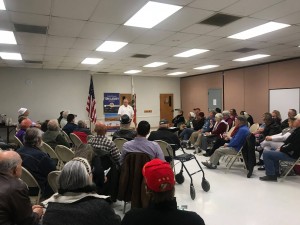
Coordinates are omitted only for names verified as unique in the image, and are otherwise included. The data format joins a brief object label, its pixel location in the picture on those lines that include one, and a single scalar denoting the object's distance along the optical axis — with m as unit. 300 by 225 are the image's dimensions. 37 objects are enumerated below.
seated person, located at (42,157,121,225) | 1.42
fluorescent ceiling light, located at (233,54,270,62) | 8.10
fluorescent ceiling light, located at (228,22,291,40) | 4.88
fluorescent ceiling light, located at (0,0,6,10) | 3.62
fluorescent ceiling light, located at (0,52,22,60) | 7.35
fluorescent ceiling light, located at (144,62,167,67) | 9.31
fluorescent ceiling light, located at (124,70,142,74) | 11.57
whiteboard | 8.55
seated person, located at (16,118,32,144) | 4.82
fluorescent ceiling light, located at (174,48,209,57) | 7.11
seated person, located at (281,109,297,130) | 5.72
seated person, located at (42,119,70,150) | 4.41
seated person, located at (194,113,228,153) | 6.64
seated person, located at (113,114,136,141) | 4.65
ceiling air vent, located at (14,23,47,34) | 4.74
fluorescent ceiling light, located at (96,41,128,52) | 6.12
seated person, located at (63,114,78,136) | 6.21
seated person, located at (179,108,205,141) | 8.26
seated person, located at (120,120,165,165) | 3.02
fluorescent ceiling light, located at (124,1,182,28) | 3.84
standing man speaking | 9.02
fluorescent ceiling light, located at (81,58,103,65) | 8.31
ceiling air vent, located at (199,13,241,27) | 4.29
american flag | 9.69
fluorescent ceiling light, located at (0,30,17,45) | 5.18
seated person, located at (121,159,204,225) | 1.27
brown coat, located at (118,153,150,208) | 2.88
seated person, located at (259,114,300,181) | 4.38
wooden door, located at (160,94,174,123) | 14.19
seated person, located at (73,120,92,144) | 5.41
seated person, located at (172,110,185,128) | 9.51
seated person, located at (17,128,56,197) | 2.76
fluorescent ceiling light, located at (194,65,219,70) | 10.30
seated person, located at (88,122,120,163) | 3.30
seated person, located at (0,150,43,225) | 1.70
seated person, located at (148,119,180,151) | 4.53
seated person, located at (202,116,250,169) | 5.00
